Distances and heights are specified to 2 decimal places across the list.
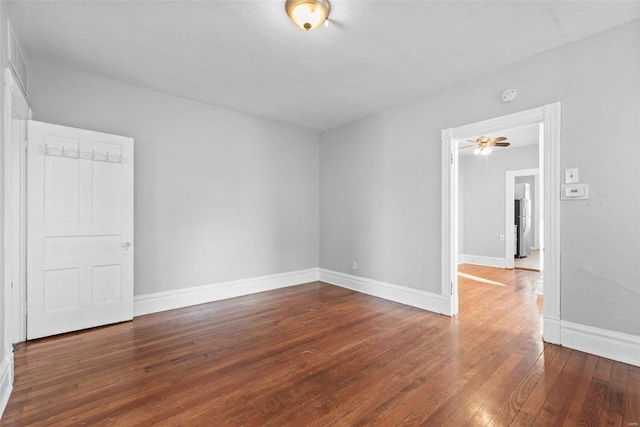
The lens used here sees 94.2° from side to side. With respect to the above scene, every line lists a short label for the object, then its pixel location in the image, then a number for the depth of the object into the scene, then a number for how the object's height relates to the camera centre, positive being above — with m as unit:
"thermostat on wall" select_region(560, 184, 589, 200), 2.69 +0.21
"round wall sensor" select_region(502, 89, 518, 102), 3.11 +1.27
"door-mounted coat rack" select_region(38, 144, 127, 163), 3.02 +0.63
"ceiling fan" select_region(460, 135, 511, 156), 5.41 +1.34
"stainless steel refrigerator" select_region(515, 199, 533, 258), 8.40 -0.36
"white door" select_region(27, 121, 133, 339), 2.97 -0.18
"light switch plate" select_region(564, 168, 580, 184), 2.74 +0.36
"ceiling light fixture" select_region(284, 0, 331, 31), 2.15 +1.50
